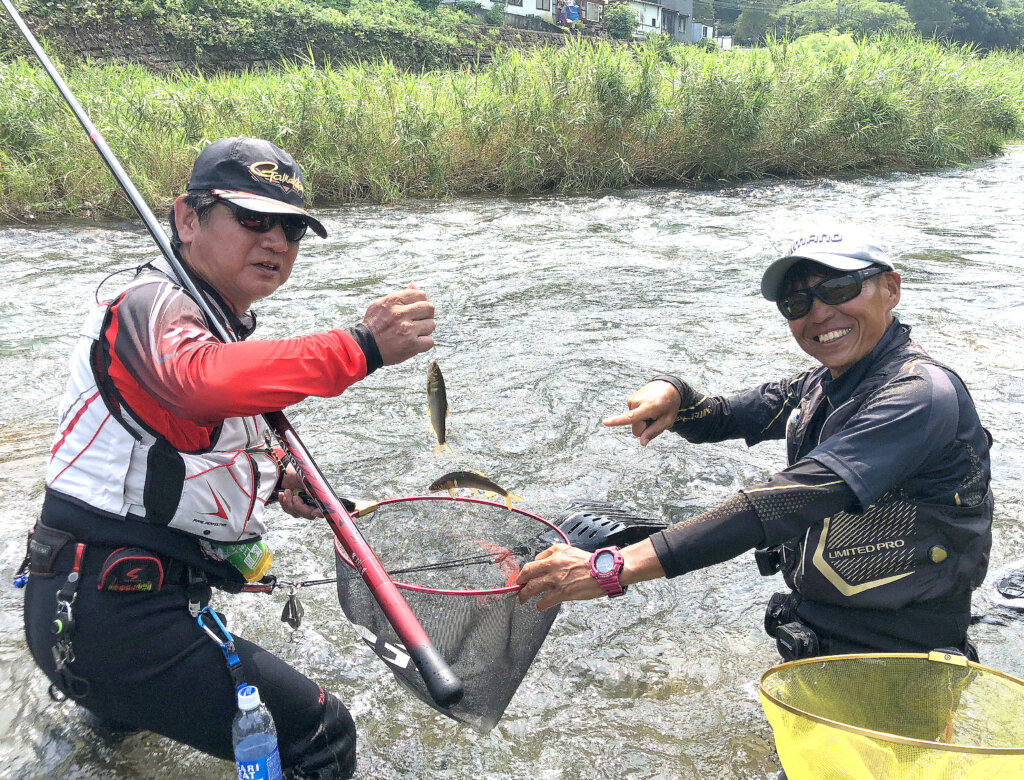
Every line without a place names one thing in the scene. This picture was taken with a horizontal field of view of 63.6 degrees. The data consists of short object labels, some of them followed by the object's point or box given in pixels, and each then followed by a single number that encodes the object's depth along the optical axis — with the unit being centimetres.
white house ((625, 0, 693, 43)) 8169
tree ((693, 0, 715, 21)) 10606
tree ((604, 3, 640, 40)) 7006
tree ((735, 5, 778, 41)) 10450
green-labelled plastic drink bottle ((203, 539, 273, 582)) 297
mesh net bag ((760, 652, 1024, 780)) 189
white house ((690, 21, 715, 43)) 9631
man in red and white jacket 238
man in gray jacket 262
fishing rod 220
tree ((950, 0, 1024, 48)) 9812
